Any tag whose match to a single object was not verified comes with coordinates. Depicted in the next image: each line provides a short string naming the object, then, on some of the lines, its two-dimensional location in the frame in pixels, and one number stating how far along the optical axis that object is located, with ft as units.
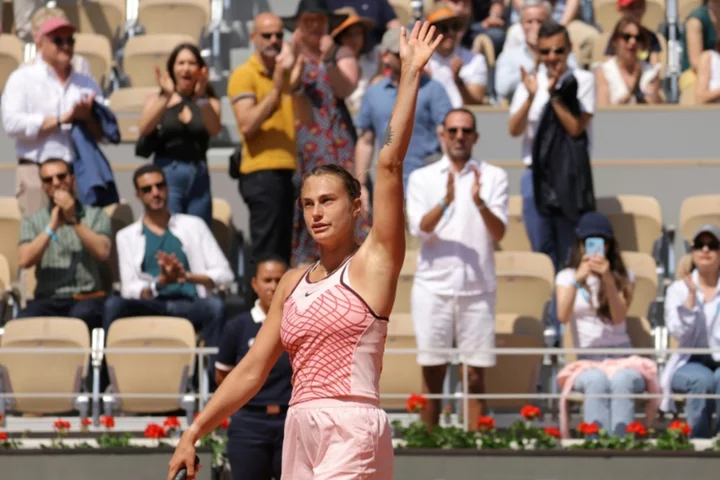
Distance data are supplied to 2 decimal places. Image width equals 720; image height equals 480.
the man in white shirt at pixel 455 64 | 73.72
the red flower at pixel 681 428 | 58.80
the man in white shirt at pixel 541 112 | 68.85
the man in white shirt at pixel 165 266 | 65.46
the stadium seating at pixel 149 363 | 63.46
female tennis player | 31.55
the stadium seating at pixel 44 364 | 63.98
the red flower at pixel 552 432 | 59.11
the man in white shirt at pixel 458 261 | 61.82
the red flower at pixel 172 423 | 59.26
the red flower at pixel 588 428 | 58.59
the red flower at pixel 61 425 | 59.62
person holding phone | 60.85
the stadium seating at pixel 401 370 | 64.39
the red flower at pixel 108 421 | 60.03
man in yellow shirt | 68.38
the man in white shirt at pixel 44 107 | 70.18
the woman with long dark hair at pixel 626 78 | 78.64
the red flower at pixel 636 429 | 58.59
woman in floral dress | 70.03
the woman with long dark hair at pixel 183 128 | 69.72
